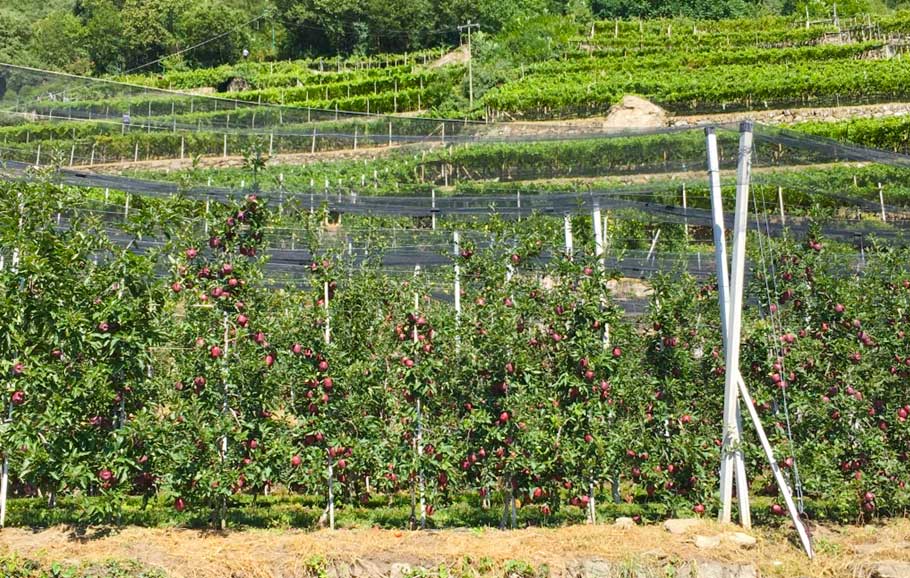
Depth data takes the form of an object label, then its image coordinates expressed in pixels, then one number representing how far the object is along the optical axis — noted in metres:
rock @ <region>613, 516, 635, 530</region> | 9.12
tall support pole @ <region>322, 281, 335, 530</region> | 9.36
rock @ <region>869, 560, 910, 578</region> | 8.23
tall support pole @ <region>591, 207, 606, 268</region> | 10.22
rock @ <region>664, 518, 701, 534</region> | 8.95
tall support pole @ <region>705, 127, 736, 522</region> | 9.52
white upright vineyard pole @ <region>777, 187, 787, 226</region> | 11.77
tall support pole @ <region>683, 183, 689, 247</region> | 13.95
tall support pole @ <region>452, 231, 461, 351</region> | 10.13
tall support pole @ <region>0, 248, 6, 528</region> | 9.21
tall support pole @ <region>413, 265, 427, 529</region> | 9.48
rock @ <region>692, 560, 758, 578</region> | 8.27
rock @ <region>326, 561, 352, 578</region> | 8.19
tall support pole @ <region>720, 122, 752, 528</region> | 9.46
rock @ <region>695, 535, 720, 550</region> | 8.55
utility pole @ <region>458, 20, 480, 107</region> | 40.46
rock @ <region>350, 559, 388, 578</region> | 8.19
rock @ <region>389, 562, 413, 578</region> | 8.17
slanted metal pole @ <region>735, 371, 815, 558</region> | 8.80
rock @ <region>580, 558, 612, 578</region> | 8.23
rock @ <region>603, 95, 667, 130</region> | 33.59
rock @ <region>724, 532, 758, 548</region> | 8.71
